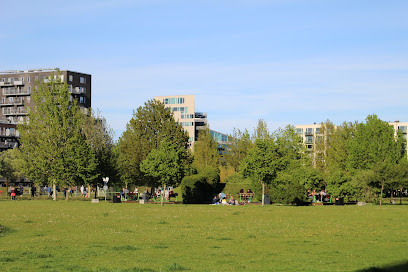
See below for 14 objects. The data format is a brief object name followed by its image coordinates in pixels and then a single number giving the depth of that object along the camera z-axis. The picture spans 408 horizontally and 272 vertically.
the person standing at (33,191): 90.19
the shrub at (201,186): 68.50
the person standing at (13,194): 70.94
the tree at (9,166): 133.00
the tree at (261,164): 61.03
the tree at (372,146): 78.31
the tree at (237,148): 107.50
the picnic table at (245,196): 74.31
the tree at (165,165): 61.66
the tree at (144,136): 82.81
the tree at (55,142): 73.81
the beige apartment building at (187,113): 187.88
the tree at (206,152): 107.38
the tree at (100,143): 79.62
